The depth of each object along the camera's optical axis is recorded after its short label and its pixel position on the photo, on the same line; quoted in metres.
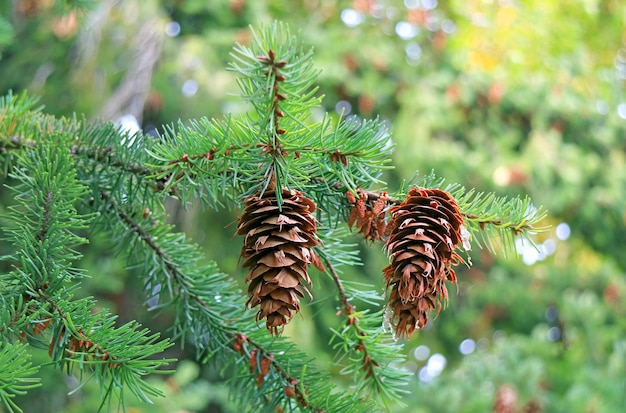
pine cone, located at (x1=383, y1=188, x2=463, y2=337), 0.76
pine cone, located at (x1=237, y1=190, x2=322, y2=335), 0.76
